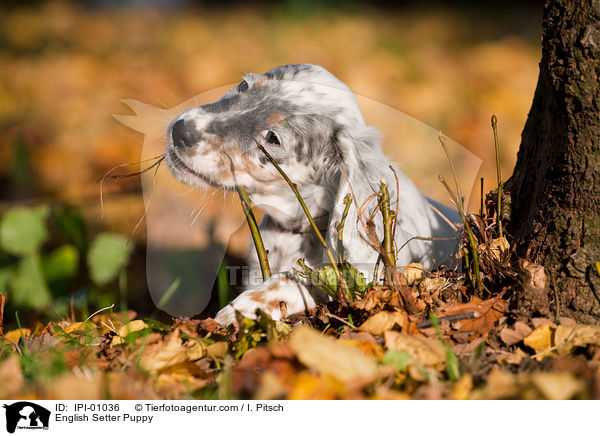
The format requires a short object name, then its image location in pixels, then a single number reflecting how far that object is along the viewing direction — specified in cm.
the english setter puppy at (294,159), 250
